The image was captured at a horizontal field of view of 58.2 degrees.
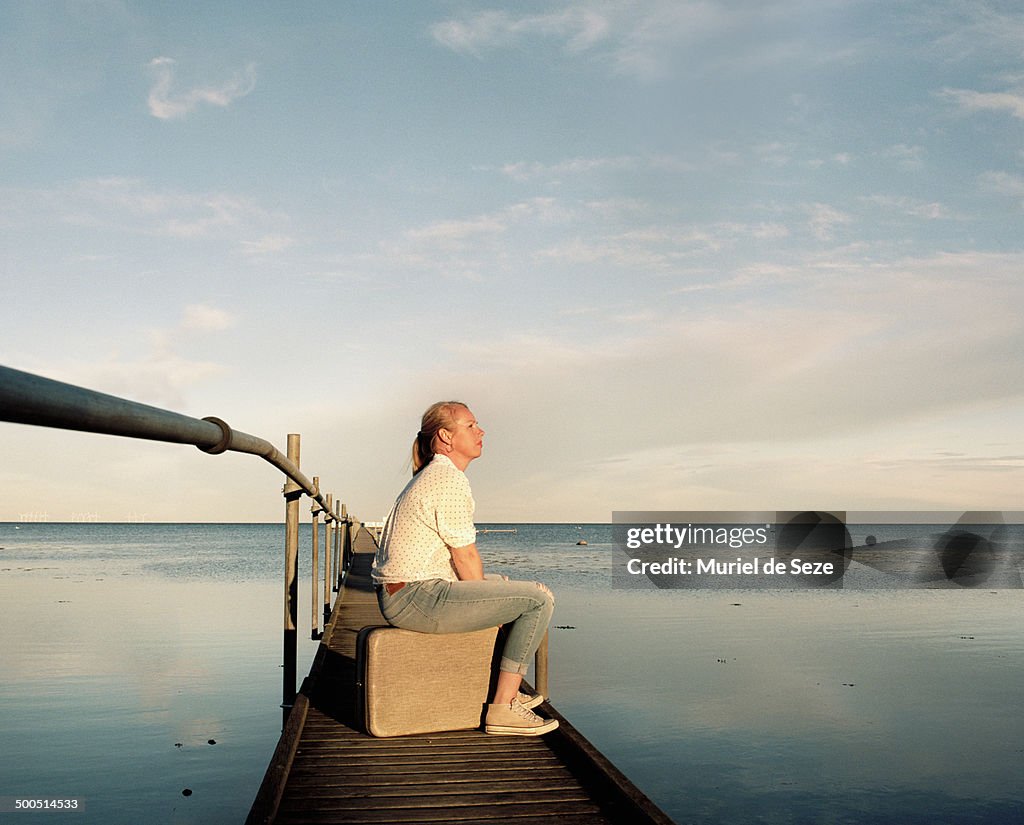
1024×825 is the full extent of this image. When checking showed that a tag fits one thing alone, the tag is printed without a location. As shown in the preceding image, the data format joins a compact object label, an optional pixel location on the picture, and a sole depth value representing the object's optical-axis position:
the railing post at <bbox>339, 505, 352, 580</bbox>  17.28
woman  3.78
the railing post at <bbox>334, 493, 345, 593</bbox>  14.14
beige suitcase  3.77
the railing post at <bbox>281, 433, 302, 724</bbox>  5.17
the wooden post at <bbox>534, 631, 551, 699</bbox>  4.64
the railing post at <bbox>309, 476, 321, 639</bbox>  7.32
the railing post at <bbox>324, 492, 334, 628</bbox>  9.58
